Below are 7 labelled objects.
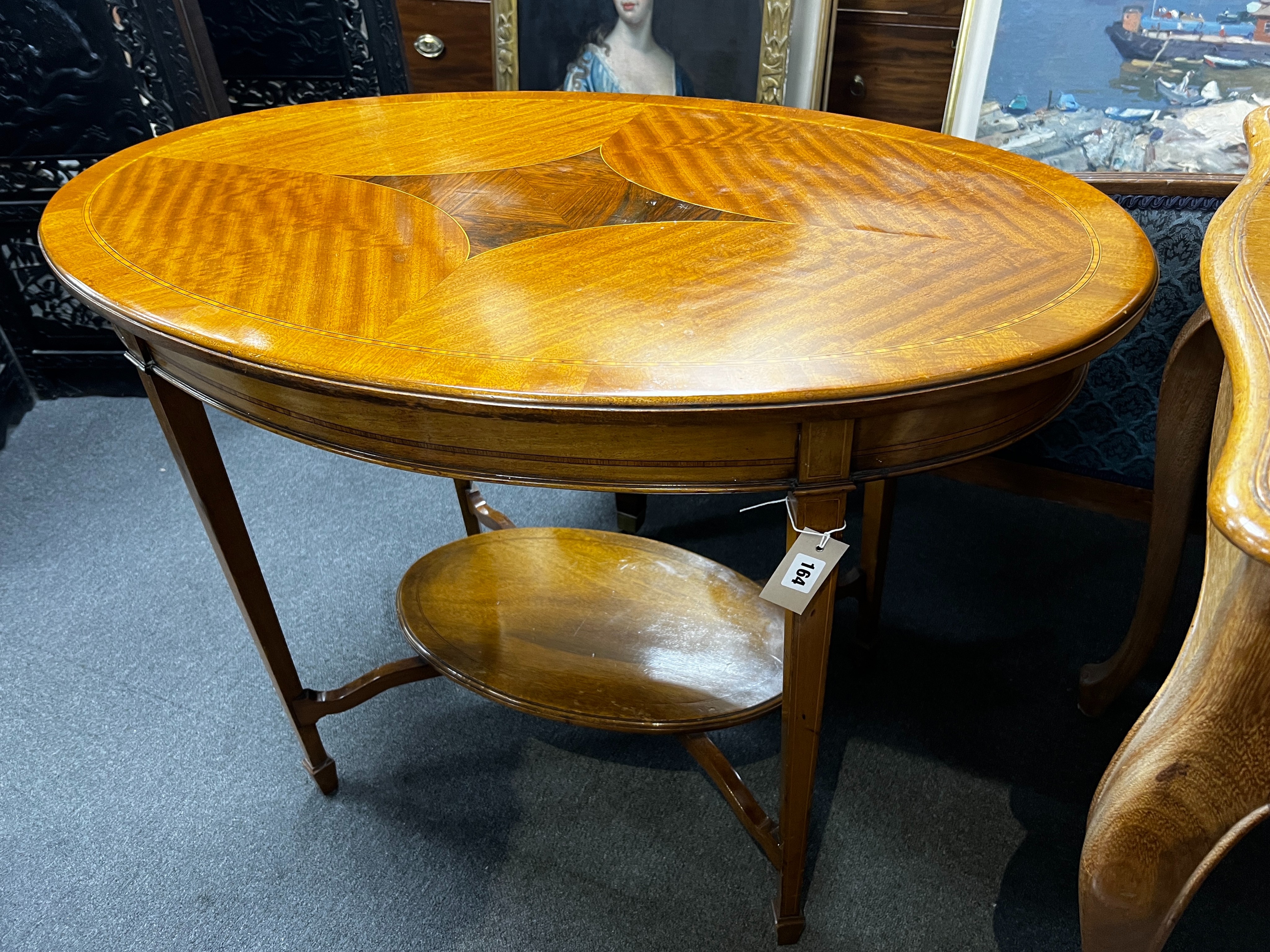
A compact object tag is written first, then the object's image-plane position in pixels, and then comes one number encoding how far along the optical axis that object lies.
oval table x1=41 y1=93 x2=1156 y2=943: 0.63
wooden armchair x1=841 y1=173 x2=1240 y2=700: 1.00
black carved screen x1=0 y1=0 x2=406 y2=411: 1.80
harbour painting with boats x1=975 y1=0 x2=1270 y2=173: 1.36
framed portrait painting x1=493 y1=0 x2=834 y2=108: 1.67
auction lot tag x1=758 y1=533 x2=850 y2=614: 0.68
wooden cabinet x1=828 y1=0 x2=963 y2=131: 1.59
